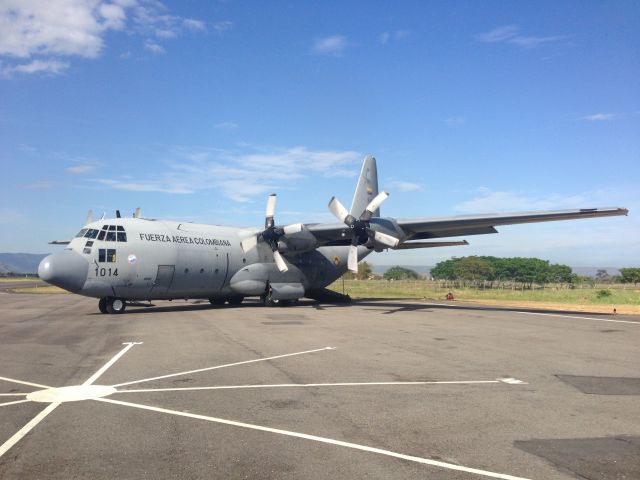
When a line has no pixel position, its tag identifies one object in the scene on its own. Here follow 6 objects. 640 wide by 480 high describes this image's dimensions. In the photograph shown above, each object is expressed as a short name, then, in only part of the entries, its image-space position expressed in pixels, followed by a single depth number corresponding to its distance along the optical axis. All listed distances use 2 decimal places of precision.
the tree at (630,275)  120.75
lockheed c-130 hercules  24.19
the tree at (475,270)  139.00
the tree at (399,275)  178.00
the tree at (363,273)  132.30
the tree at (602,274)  171.75
